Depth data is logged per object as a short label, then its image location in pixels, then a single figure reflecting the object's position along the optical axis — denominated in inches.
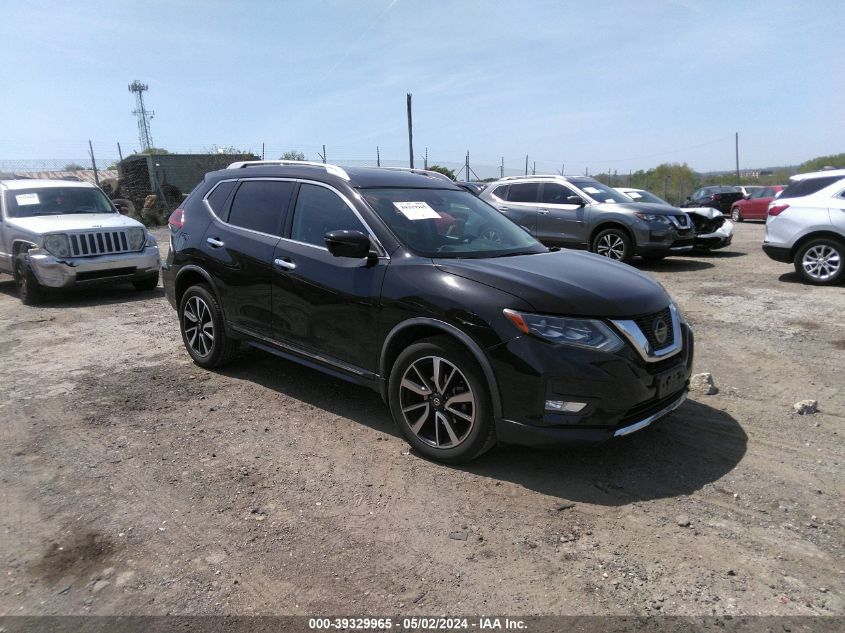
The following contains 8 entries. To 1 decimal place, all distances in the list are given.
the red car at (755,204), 855.7
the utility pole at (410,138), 919.7
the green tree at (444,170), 1075.3
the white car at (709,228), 504.7
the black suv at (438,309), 128.5
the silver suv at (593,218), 431.2
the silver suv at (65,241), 342.6
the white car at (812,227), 353.1
